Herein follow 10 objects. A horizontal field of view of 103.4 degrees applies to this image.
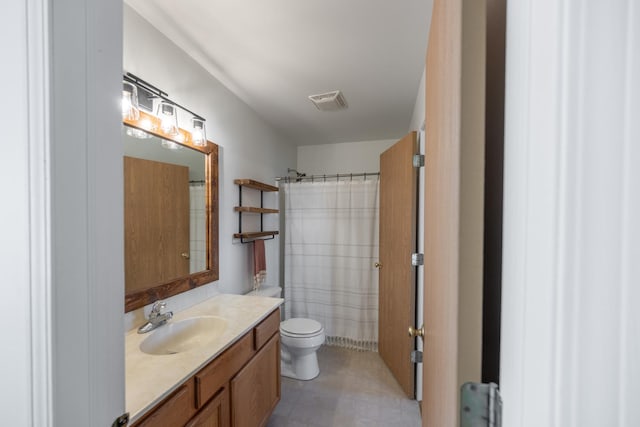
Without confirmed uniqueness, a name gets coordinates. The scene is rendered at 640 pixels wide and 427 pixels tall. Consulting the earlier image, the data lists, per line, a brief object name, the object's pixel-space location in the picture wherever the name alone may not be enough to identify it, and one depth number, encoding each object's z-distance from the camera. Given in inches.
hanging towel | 91.4
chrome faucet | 50.8
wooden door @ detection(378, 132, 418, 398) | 77.2
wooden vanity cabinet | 37.4
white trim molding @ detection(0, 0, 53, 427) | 17.3
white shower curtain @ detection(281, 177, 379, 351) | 108.5
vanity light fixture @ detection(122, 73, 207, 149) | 48.4
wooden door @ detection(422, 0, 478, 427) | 15.9
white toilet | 85.0
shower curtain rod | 117.7
